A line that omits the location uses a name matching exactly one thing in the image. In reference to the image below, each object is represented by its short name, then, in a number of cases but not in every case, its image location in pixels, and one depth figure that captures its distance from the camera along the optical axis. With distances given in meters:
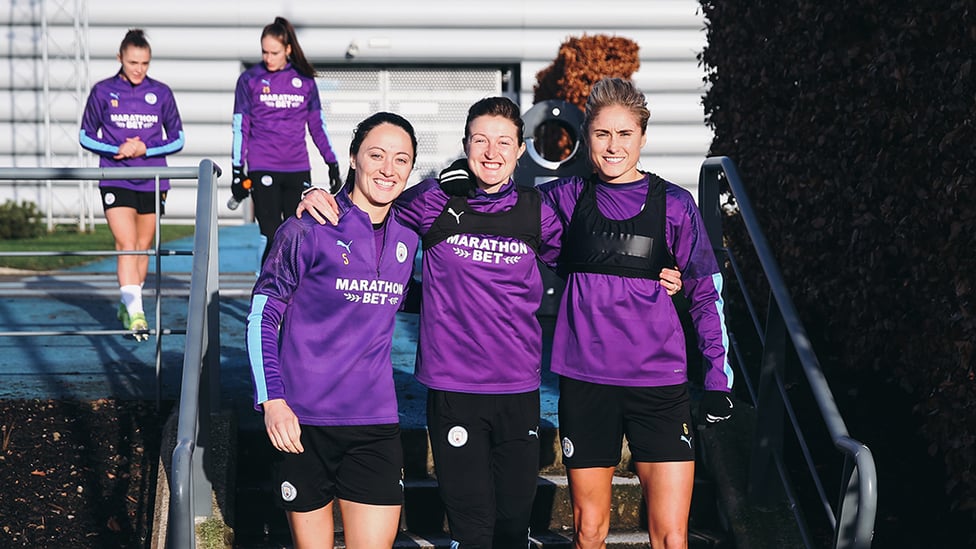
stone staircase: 4.54
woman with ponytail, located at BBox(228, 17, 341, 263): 6.90
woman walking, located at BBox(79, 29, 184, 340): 6.64
